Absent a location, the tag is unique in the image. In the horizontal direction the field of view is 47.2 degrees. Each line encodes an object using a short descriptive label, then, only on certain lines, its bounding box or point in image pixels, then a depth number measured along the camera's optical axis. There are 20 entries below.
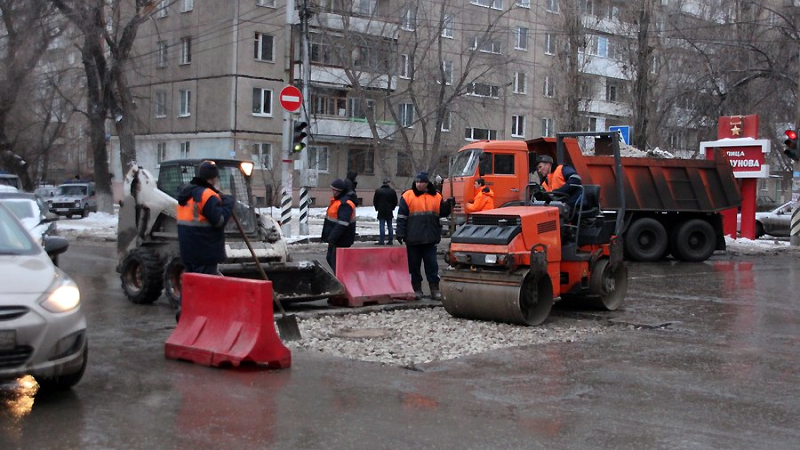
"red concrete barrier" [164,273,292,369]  8.21
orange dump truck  22.47
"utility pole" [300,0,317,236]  25.53
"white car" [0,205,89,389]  6.41
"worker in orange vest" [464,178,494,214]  14.66
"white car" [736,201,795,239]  33.31
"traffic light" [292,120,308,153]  23.42
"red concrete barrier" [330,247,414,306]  12.48
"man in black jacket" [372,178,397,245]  23.33
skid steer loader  12.12
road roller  10.80
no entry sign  22.58
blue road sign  27.27
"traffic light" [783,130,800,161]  26.89
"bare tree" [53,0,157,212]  32.28
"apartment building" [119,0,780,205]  37.94
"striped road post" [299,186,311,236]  26.26
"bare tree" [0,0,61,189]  32.44
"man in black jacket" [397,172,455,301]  12.84
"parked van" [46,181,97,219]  38.16
